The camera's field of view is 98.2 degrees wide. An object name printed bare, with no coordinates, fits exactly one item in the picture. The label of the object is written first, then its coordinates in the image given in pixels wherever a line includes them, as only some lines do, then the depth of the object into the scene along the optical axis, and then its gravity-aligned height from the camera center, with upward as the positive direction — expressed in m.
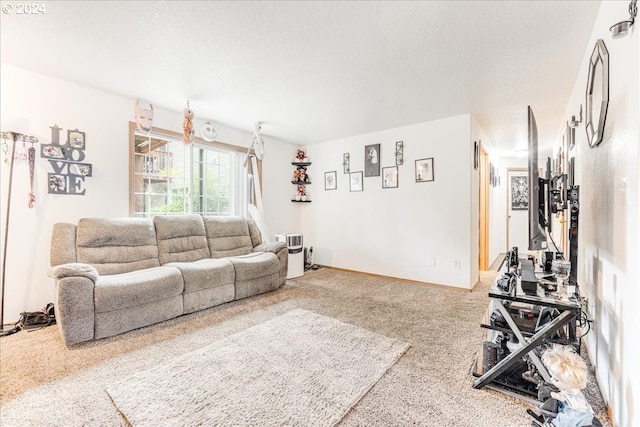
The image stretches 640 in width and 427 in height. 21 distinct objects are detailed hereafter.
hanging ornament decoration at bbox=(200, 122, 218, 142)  3.81 +1.13
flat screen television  1.62 +0.10
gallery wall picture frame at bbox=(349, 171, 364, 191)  4.70 +0.54
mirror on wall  1.55 +0.75
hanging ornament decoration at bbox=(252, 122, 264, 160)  4.07 +1.09
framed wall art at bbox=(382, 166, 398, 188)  4.29 +0.56
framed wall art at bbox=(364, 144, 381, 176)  4.48 +0.87
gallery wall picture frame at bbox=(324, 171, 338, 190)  5.04 +0.60
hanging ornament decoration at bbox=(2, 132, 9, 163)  2.51 +0.57
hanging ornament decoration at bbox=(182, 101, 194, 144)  3.36 +1.08
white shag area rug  1.40 -1.02
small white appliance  4.29 -0.63
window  3.48 +0.52
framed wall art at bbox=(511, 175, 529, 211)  6.41 +0.43
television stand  1.41 -0.71
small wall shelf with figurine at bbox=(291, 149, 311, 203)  5.31 +0.68
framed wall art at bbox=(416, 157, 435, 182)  3.93 +0.62
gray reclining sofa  2.14 -0.56
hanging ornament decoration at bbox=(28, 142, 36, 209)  2.62 +0.41
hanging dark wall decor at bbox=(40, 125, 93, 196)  2.75 +0.52
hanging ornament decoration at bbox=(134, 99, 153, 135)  3.22 +1.15
